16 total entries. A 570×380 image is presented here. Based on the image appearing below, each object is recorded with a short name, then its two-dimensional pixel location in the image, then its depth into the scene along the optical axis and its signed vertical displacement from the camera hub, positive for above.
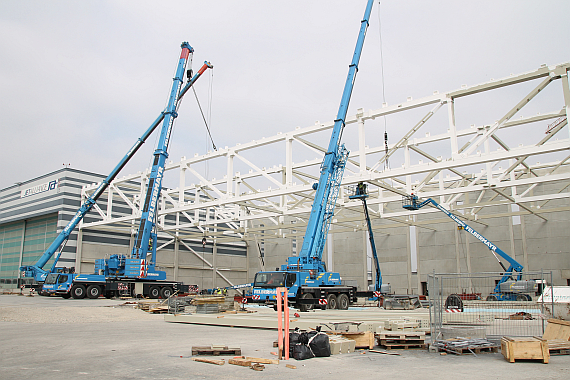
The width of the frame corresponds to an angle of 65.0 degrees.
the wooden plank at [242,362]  7.57 -1.47
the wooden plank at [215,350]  8.45 -1.42
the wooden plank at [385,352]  8.80 -1.53
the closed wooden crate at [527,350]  7.94 -1.33
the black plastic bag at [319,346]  8.34 -1.32
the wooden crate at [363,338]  9.26 -1.32
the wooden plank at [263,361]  7.66 -1.46
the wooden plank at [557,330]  9.41 -1.18
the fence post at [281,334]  8.10 -1.08
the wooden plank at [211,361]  7.62 -1.48
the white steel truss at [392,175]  18.20 +5.71
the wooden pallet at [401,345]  9.25 -1.46
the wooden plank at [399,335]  9.40 -1.26
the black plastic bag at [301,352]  8.13 -1.40
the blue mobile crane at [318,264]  20.69 +0.47
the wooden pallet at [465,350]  8.73 -1.48
